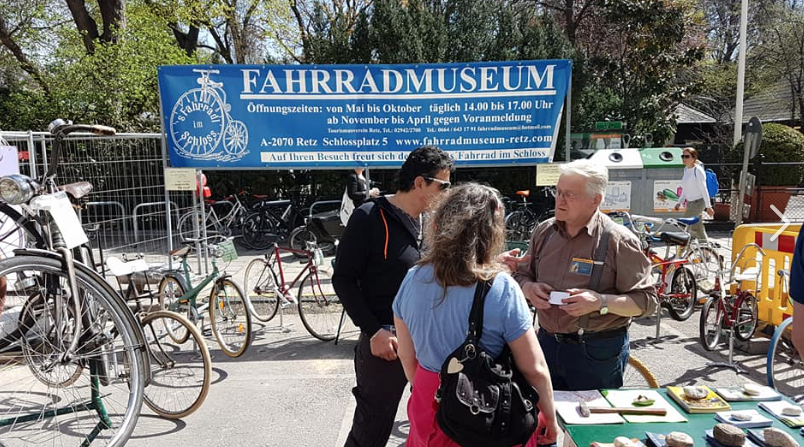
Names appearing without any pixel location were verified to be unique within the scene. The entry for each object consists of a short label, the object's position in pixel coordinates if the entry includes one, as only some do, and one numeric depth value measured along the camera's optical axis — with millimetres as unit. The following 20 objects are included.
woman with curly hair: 1803
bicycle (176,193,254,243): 10703
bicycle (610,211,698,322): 5762
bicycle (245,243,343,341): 5691
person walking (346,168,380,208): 8195
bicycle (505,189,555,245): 10664
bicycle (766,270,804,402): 4020
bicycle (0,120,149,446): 2518
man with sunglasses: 2490
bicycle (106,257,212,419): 3656
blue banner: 6289
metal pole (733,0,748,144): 13469
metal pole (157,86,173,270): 6488
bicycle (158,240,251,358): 4898
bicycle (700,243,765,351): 4797
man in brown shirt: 2488
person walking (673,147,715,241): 7750
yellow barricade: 4848
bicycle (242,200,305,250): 11180
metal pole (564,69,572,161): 6084
